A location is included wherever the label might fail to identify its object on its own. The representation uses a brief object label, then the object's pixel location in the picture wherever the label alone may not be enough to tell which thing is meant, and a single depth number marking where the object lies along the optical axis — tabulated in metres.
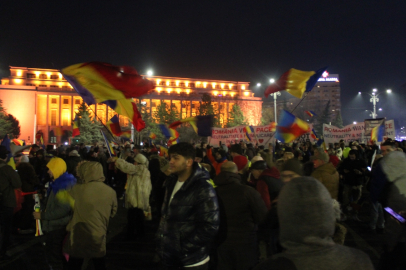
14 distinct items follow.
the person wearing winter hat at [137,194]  6.46
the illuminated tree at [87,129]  66.25
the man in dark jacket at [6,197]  5.24
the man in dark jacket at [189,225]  2.77
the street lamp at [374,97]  30.31
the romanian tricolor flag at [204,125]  10.13
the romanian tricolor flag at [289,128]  9.30
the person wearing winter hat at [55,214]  4.04
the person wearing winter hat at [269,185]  4.38
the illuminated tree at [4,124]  63.24
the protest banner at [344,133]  14.84
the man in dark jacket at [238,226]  3.39
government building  76.56
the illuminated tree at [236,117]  70.81
